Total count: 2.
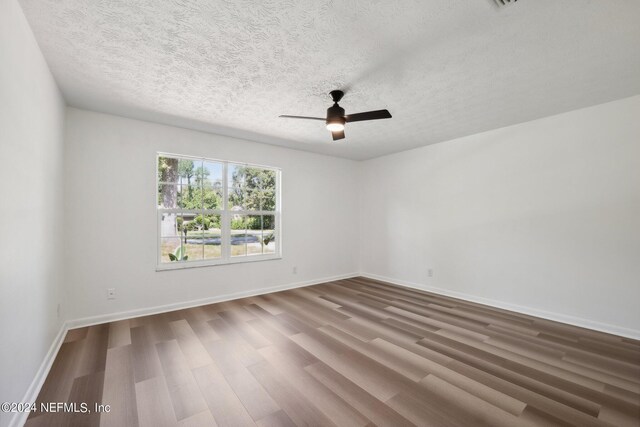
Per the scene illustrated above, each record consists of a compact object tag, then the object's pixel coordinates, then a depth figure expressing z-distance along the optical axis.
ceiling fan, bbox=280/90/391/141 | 2.59
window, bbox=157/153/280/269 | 3.93
